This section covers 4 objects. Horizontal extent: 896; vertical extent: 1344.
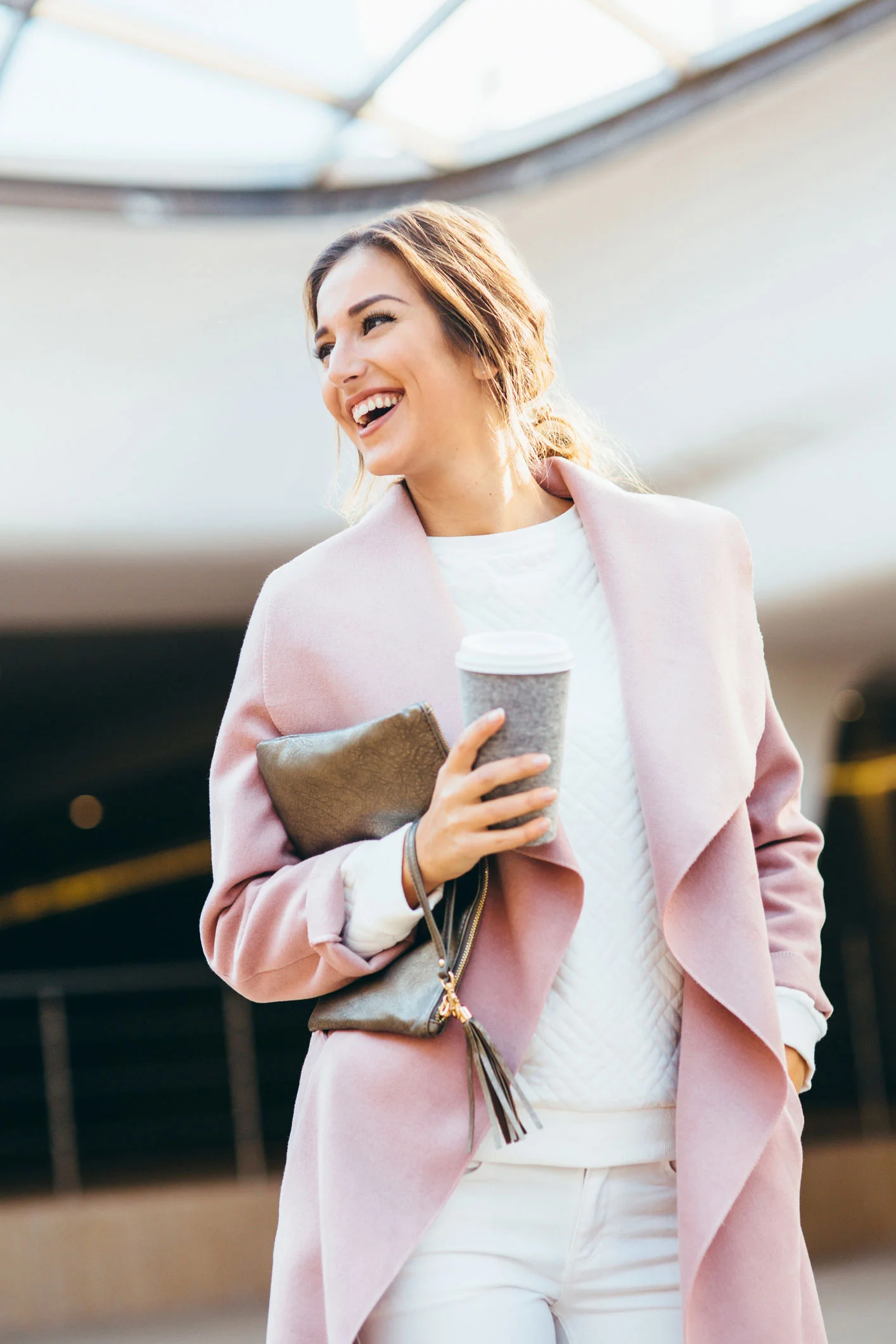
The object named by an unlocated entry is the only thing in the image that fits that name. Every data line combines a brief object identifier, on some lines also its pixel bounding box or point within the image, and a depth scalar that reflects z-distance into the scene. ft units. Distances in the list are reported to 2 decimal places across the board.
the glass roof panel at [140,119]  18.24
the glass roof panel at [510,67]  18.10
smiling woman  4.48
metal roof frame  18.02
